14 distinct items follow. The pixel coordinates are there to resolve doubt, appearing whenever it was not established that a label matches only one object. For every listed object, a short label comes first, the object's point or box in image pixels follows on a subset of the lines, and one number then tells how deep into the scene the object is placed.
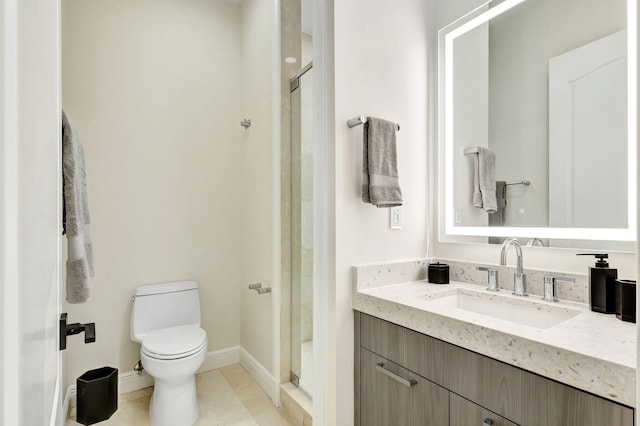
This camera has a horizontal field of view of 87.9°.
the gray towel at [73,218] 1.06
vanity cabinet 0.83
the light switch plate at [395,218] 1.59
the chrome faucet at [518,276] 1.36
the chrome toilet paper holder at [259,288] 2.11
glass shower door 1.96
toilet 1.76
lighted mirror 1.21
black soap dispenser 1.11
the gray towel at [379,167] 1.42
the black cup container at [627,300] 1.02
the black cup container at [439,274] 1.58
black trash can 1.32
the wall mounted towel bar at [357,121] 1.41
